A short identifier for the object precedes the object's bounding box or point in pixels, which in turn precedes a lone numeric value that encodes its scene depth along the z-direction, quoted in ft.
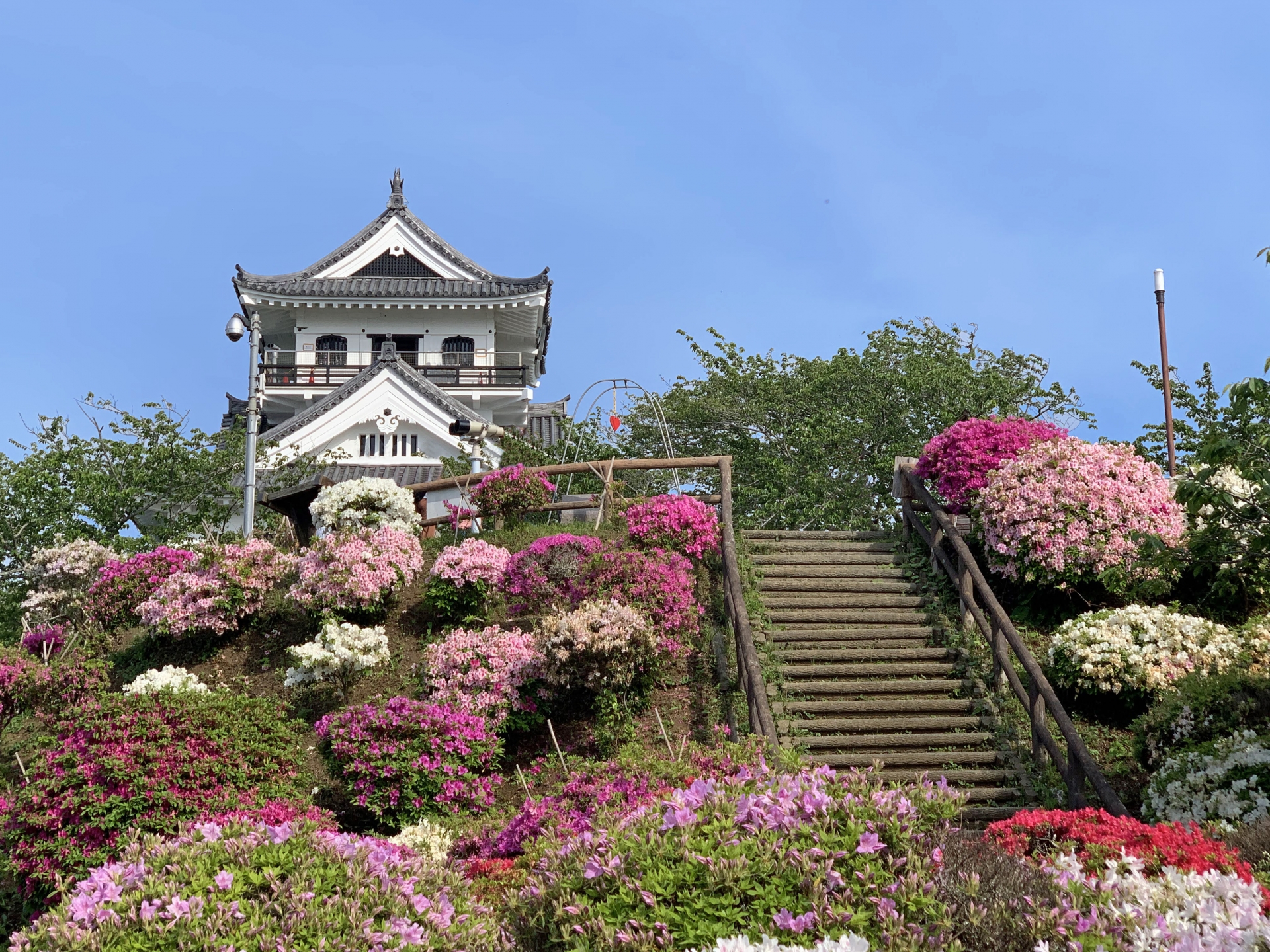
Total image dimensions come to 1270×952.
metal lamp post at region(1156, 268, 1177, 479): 64.90
